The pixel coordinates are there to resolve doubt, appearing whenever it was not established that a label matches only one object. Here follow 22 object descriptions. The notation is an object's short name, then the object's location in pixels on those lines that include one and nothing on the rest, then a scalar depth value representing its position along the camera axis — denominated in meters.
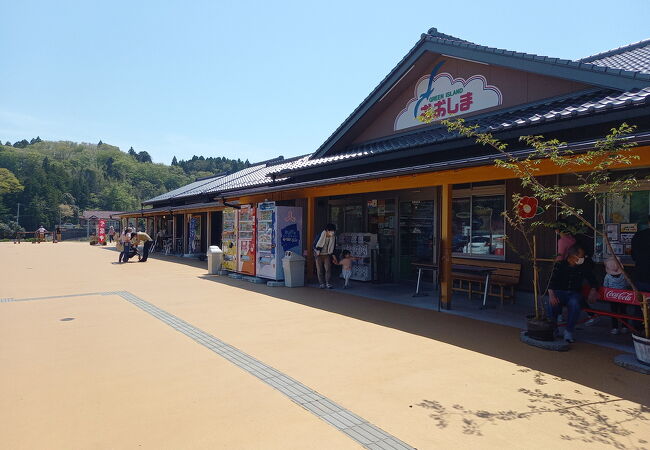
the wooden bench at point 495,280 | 8.27
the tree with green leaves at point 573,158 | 4.46
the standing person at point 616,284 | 6.22
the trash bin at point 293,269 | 10.88
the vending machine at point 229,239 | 13.20
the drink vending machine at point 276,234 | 11.09
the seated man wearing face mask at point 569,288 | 5.68
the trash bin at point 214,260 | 14.04
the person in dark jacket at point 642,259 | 5.83
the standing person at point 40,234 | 39.59
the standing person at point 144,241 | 18.62
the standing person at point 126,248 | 18.22
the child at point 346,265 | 10.68
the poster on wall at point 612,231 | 7.38
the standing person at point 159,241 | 25.33
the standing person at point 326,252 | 10.36
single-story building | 6.80
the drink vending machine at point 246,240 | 12.15
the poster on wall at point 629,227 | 7.17
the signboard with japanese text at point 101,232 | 34.53
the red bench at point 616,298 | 5.37
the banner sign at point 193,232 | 21.06
